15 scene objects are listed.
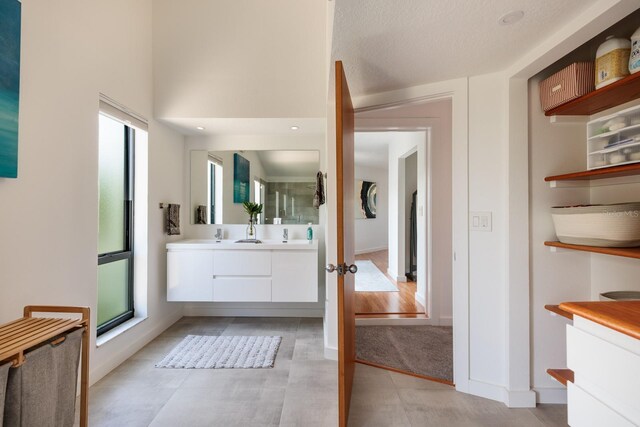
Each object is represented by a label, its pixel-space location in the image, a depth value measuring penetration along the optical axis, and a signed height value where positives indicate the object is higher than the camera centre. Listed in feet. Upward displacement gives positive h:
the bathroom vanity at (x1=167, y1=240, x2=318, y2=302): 9.62 -1.86
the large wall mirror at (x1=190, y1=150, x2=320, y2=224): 11.25 +1.16
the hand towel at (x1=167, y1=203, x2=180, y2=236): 9.89 -0.15
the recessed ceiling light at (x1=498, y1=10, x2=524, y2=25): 4.37 +2.97
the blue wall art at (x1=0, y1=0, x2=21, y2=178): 4.58 +2.07
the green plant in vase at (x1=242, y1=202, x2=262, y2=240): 11.09 +0.09
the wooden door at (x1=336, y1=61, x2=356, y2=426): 5.07 -0.51
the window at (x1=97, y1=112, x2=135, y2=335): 7.68 -0.20
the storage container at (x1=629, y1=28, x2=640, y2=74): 4.09 +2.23
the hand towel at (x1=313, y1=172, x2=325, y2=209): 10.55 +0.86
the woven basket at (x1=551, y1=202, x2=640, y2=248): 4.29 -0.15
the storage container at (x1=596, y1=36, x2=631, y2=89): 4.37 +2.31
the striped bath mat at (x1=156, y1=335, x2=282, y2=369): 7.57 -3.77
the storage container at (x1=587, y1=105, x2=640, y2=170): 4.26 +1.17
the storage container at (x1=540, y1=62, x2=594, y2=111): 4.91 +2.26
